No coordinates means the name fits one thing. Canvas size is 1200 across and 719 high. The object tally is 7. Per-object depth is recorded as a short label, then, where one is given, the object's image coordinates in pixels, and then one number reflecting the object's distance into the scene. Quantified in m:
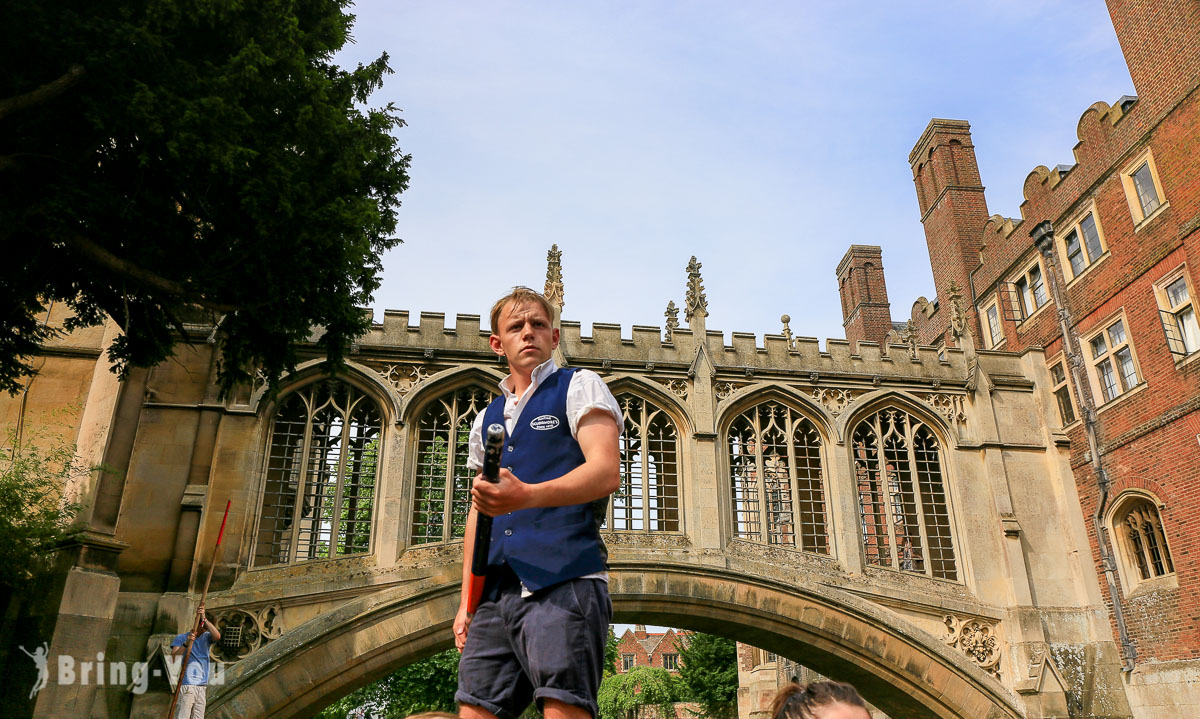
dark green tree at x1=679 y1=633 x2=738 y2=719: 27.09
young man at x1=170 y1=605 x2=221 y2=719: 9.60
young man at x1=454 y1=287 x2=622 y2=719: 2.03
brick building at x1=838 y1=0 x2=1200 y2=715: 12.29
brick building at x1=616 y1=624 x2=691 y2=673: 57.94
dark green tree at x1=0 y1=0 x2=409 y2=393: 6.87
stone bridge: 11.18
